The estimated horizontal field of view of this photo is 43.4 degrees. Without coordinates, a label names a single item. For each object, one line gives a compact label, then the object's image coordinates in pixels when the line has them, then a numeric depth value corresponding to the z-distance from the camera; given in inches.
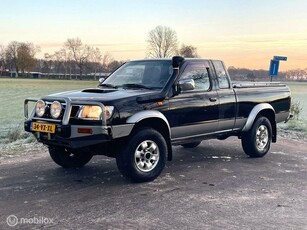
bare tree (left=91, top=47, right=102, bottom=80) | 4566.9
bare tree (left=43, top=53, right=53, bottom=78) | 4657.0
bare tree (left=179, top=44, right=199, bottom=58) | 3117.6
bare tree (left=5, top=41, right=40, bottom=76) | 4320.9
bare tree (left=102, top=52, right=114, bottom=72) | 4556.6
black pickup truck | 206.8
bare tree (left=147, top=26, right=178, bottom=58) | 3169.3
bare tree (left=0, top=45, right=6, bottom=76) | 4461.1
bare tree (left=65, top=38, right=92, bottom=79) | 4547.2
